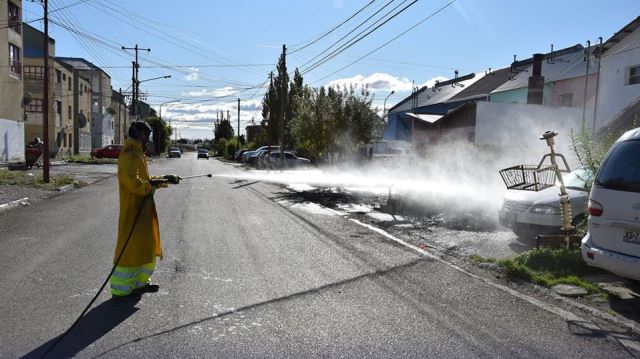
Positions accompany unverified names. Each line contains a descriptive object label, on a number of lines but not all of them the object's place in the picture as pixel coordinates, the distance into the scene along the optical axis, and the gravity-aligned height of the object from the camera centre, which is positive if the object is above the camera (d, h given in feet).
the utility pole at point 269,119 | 145.13 +7.68
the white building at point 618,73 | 69.41 +11.64
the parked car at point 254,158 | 129.43 -3.94
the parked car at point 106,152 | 141.38 -4.11
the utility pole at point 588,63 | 87.20 +15.59
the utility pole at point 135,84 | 149.33 +16.10
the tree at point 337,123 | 83.66 +3.84
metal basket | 26.86 -1.61
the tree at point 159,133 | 224.35 +3.13
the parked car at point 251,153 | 140.95 -3.00
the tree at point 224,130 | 348.79 +8.03
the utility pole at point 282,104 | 100.58 +7.92
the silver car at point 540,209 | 26.22 -2.88
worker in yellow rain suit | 16.48 -2.72
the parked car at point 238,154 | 179.52 -4.24
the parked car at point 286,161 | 114.67 -3.67
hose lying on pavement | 12.69 -4.96
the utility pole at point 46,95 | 58.52 +4.58
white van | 16.51 -1.86
